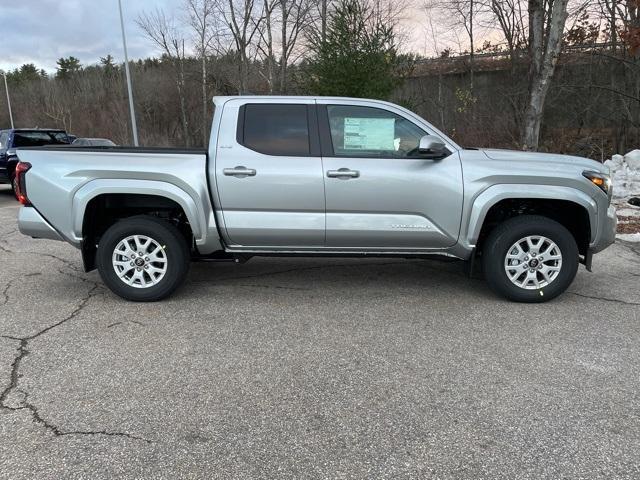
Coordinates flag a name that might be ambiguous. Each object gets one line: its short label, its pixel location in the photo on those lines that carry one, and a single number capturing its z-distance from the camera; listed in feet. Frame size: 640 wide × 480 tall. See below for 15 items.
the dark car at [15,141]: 44.15
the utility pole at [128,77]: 77.46
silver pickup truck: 15.69
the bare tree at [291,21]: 89.15
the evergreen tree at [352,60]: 44.32
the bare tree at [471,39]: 76.49
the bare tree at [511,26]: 70.28
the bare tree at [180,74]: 126.82
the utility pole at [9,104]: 189.29
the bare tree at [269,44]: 92.30
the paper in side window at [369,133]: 16.08
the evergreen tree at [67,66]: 238.13
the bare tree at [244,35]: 98.17
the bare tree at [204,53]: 106.36
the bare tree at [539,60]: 35.76
